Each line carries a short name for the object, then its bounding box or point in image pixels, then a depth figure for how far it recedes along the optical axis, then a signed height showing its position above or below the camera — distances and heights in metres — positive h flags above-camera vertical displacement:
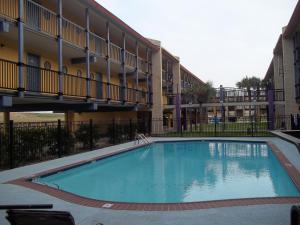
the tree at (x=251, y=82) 53.54 +6.20
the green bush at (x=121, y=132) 21.52 -0.84
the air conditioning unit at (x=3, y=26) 11.43 +3.47
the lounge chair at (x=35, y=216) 3.13 -0.95
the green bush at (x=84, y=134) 17.81 -0.77
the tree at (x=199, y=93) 35.12 +2.88
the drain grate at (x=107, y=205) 6.38 -1.73
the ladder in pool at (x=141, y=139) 21.88 -1.41
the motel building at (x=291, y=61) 20.50 +4.31
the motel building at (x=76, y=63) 13.25 +3.61
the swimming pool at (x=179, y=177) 8.96 -2.10
